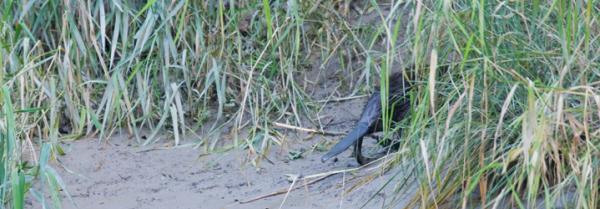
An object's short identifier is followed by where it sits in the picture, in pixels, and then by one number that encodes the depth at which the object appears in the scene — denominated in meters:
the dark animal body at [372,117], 9.20
